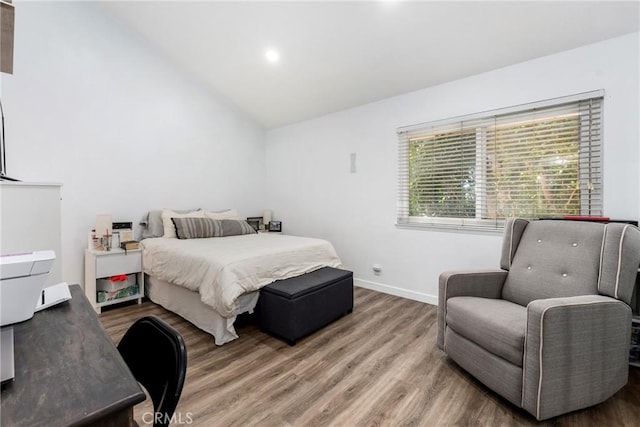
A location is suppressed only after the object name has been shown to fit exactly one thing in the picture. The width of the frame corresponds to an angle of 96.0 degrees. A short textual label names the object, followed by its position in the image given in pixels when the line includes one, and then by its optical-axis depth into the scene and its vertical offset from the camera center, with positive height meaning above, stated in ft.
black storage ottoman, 7.30 -2.55
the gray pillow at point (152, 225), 11.21 -0.57
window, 7.53 +1.29
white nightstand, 9.25 -1.86
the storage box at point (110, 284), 9.71 -2.48
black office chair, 2.42 -1.48
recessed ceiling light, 10.07 +5.47
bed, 7.30 -1.62
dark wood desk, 1.75 -1.20
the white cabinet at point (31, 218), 5.55 -0.14
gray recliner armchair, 4.58 -2.03
